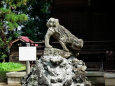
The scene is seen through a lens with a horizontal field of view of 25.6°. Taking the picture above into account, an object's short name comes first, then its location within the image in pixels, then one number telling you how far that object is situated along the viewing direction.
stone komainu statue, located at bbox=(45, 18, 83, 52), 5.84
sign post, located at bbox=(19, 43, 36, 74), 6.27
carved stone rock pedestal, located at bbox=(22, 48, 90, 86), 4.61
